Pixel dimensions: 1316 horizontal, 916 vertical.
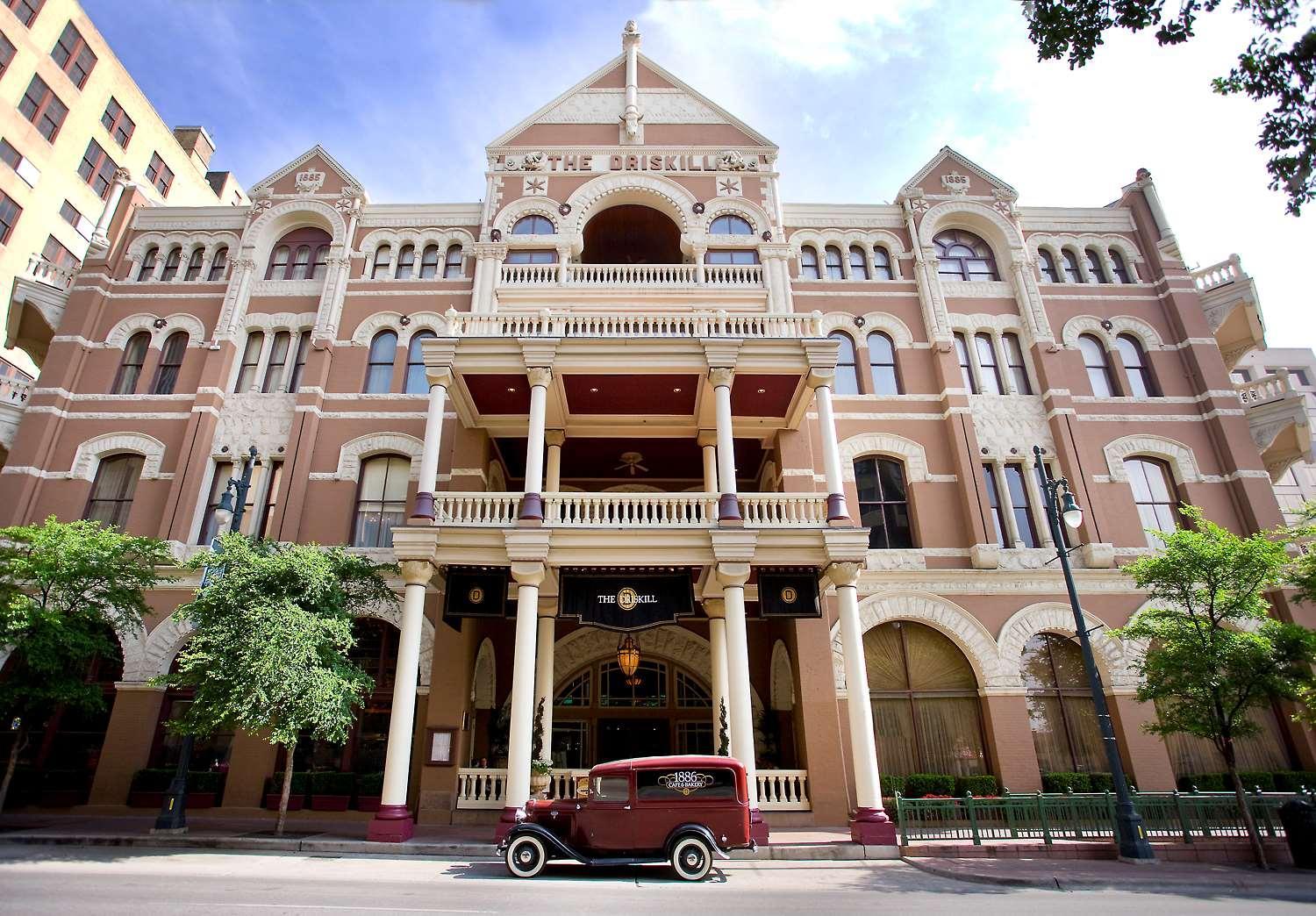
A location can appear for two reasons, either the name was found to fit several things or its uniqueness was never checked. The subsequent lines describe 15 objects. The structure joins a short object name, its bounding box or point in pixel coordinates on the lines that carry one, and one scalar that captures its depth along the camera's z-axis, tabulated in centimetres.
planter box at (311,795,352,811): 1619
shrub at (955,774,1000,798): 1588
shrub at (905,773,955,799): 1575
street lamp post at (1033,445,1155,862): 1166
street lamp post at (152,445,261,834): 1343
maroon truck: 1012
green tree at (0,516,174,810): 1368
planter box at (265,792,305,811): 1622
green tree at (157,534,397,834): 1259
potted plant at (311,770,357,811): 1620
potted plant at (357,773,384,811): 1623
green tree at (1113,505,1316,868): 1245
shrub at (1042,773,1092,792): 1591
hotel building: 1508
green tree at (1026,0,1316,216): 733
